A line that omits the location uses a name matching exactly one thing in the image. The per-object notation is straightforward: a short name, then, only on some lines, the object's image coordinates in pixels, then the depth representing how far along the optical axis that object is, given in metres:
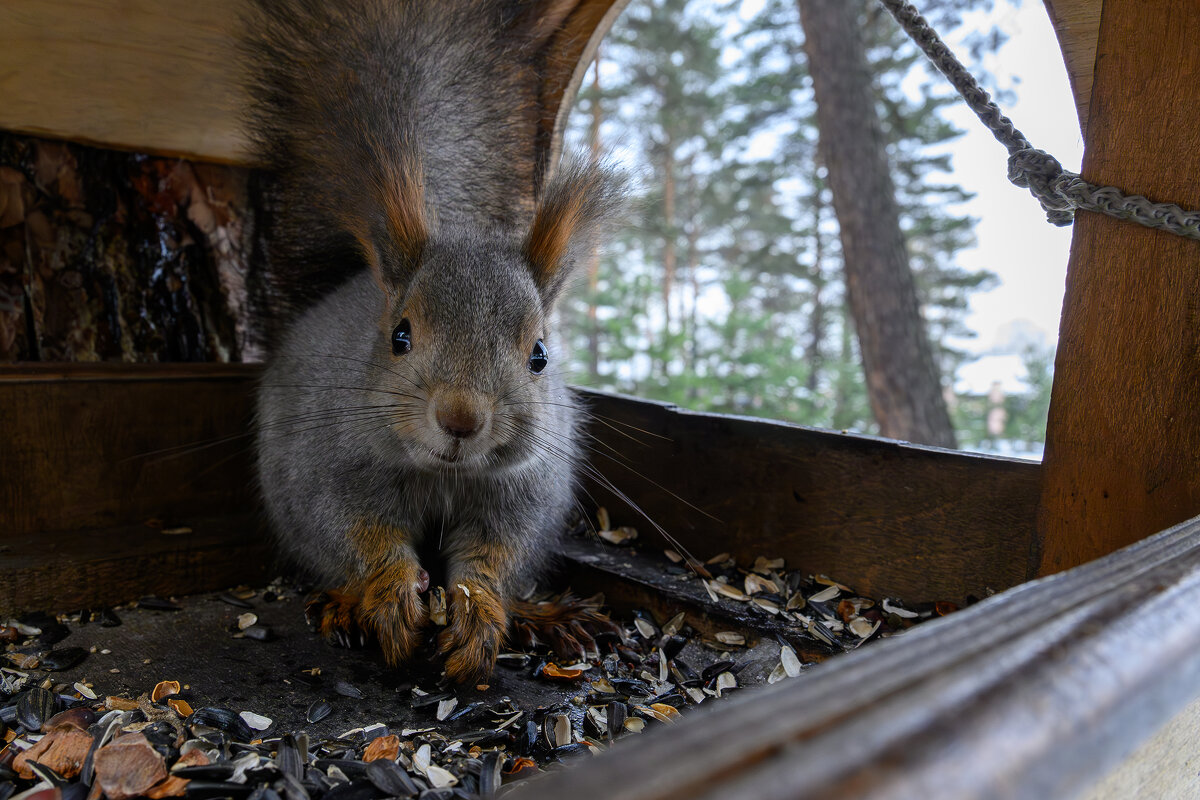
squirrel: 0.18
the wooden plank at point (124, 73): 0.20
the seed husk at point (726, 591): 0.20
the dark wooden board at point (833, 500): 0.18
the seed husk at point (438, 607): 0.18
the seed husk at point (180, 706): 0.15
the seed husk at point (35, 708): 0.15
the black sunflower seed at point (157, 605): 0.20
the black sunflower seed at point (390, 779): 0.13
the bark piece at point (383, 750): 0.14
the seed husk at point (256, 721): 0.15
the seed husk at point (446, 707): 0.16
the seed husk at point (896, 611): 0.18
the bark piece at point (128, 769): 0.13
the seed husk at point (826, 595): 0.19
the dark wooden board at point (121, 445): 0.20
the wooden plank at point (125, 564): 0.19
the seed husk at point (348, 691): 0.16
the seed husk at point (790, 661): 0.17
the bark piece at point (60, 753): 0.13
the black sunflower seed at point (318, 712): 0.15
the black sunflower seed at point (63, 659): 0.17
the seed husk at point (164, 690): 0.16
